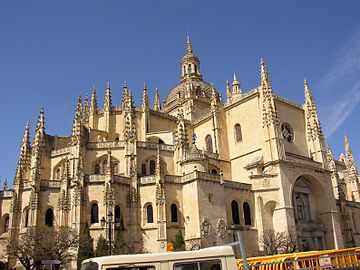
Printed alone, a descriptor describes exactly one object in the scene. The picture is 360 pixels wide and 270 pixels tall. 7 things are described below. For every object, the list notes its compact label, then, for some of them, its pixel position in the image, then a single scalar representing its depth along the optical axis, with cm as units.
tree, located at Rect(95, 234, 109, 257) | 2900
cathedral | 3288
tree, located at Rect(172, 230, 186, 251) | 3156
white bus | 976
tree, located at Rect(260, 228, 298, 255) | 3391
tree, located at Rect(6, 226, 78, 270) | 2622
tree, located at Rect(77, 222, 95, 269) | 2933
